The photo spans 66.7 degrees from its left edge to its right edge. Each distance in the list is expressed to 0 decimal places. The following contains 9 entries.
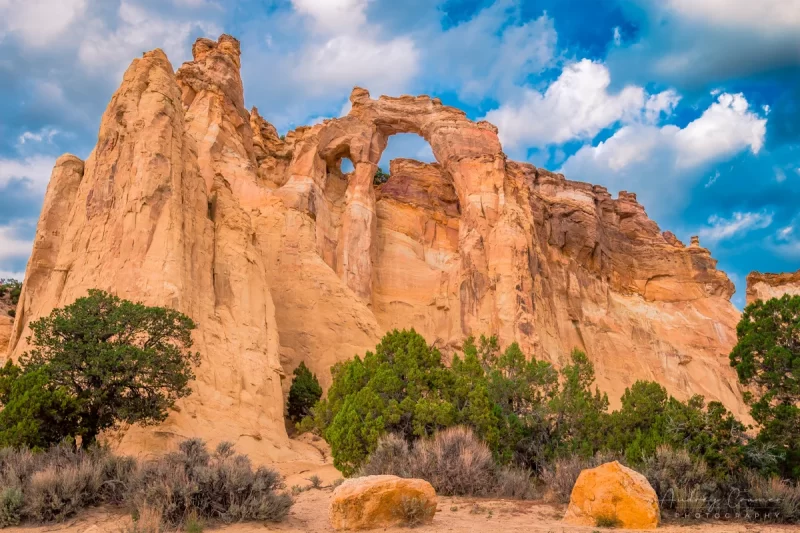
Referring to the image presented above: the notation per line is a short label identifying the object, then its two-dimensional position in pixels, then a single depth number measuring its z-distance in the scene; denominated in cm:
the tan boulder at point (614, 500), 969
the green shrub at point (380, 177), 5491
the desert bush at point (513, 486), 1291
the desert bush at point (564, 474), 1269
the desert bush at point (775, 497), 1086
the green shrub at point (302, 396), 2662
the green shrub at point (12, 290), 3925
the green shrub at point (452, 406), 1454
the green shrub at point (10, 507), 916
